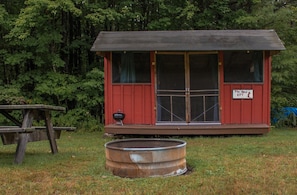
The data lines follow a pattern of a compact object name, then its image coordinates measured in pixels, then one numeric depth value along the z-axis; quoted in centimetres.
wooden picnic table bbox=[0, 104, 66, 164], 538
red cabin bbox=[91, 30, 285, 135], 949
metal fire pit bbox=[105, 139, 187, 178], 473
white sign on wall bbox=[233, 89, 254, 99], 949
